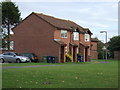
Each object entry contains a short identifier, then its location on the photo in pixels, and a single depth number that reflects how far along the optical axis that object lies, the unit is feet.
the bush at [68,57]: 146.14
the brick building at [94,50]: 236.53
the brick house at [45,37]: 139.33
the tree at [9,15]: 209.97
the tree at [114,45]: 243.81
